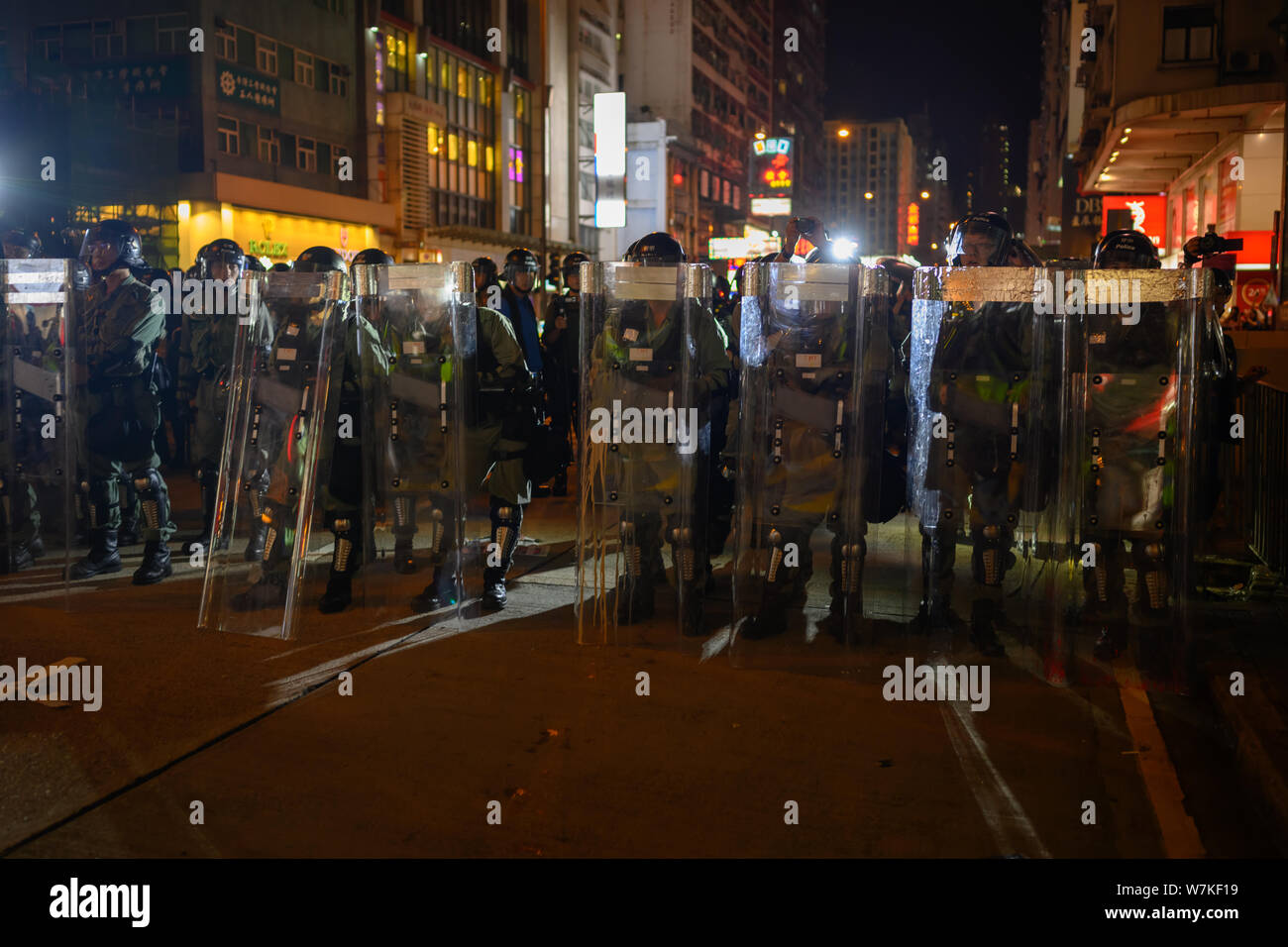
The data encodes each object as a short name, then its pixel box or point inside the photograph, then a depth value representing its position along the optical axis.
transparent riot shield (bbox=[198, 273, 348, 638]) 6.38
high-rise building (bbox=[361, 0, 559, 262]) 35.16
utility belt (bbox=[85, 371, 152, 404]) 7.59
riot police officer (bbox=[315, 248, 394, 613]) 6.60
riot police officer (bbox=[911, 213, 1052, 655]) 5.78
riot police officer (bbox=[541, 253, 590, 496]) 9.89
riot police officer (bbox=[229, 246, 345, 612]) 6.45
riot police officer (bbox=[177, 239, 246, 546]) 7.71
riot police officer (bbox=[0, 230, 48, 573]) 7.41
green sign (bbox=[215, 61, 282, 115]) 27.30
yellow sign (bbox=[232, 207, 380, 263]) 27.36
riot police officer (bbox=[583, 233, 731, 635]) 6.06
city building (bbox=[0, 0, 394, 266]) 23.80
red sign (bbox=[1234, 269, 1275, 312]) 12.72
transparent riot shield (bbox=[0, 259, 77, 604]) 7.15
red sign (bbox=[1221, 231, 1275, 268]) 17.17
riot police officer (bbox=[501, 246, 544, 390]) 8.94
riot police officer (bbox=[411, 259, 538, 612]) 6.84
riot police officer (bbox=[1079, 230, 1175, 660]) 5.53
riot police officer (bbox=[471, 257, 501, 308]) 8.74
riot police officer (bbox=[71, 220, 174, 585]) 7.53
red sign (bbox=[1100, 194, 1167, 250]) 28.38
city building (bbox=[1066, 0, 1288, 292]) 17.55
